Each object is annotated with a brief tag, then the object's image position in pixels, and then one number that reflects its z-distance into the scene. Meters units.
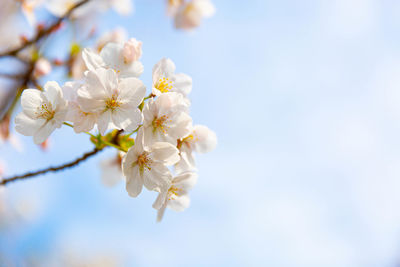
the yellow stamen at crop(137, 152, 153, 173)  0.74
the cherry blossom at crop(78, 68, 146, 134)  0.73
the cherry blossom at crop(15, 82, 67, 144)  0.74
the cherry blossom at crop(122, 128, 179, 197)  0.74
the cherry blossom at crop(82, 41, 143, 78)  0.76
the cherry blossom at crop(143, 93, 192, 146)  0.73
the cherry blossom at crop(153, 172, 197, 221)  0.77
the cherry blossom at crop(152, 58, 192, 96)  0.75
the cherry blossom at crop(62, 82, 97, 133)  0.73
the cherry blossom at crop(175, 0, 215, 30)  0.99
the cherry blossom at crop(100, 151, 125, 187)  0.88
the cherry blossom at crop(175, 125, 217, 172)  0.76
